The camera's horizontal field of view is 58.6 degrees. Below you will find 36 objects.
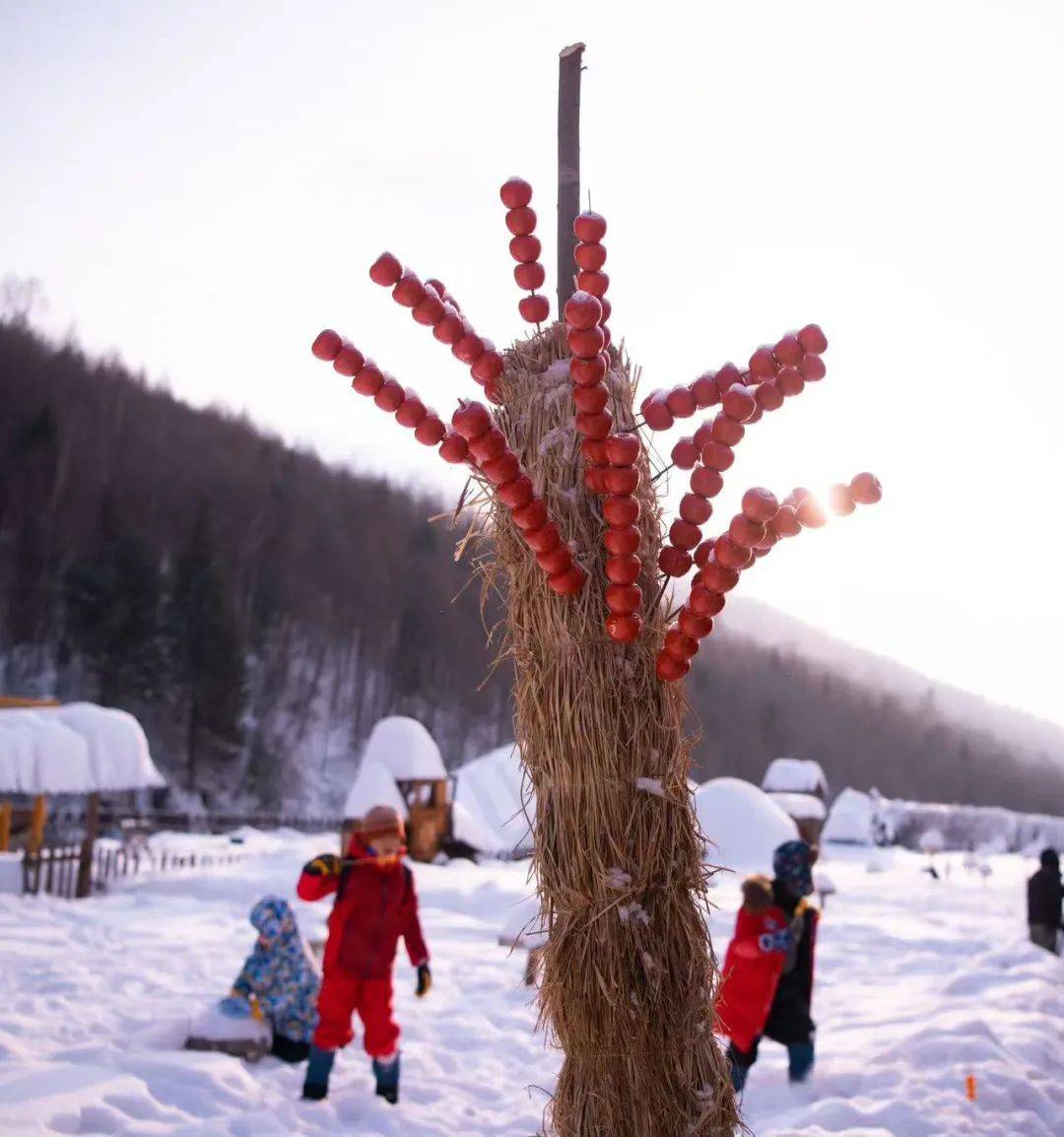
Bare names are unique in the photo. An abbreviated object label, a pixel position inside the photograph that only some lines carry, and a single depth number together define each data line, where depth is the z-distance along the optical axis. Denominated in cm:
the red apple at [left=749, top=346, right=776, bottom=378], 247
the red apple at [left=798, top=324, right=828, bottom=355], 240
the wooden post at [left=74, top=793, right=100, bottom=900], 1280
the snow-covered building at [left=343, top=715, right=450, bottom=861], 1698
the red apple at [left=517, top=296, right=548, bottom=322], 276
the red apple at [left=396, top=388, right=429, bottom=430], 251
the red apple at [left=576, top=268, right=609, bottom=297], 236
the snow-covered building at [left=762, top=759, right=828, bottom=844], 2466
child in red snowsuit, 466
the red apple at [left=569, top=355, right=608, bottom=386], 229
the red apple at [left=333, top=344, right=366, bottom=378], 240
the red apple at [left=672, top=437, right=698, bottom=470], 274
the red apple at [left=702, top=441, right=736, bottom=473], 246
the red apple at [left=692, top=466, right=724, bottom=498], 249
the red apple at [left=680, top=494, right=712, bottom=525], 257
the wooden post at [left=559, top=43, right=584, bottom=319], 308
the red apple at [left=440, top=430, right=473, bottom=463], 256
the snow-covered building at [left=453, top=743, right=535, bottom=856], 2367
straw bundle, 242
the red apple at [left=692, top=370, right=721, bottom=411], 262
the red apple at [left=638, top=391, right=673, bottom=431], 265
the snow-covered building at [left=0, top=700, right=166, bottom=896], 1303
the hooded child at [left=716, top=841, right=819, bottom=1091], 475
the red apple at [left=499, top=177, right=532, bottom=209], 248
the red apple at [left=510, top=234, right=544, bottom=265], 257
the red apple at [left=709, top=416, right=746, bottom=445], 242
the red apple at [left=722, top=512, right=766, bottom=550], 231
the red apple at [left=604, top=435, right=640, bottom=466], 232
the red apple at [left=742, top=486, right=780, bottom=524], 225
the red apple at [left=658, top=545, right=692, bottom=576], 264
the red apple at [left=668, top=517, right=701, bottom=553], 262
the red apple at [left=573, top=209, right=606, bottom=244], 231
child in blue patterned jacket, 527
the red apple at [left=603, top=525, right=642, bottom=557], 239
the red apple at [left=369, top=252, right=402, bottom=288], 232
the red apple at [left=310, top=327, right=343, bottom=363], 239
